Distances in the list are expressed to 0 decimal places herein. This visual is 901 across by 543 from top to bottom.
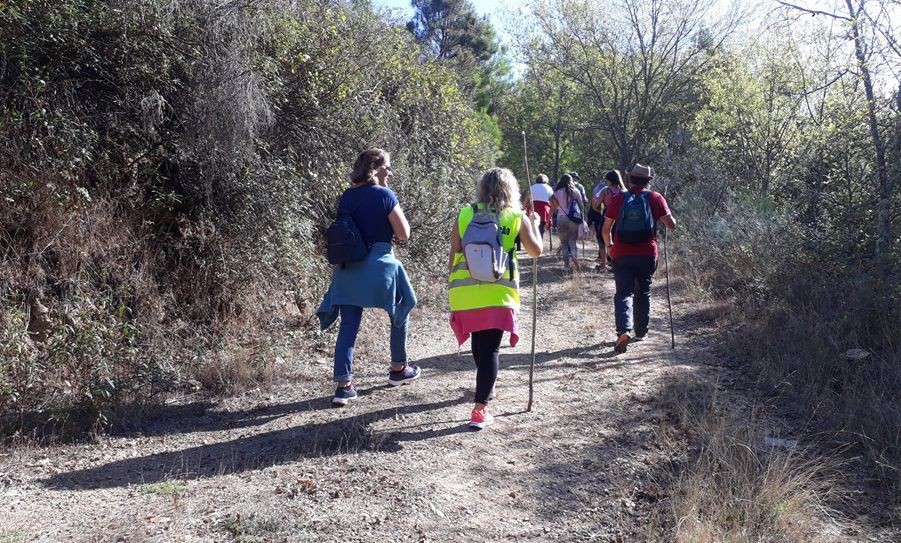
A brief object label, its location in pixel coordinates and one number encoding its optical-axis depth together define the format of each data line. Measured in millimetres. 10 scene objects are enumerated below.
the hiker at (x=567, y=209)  12008
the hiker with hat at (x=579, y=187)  12629
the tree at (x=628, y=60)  16188
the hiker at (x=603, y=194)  9609
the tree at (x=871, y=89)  6516
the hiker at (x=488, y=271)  4613
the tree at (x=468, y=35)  26625
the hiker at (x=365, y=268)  5117
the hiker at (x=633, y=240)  6773
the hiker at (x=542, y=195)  11453
